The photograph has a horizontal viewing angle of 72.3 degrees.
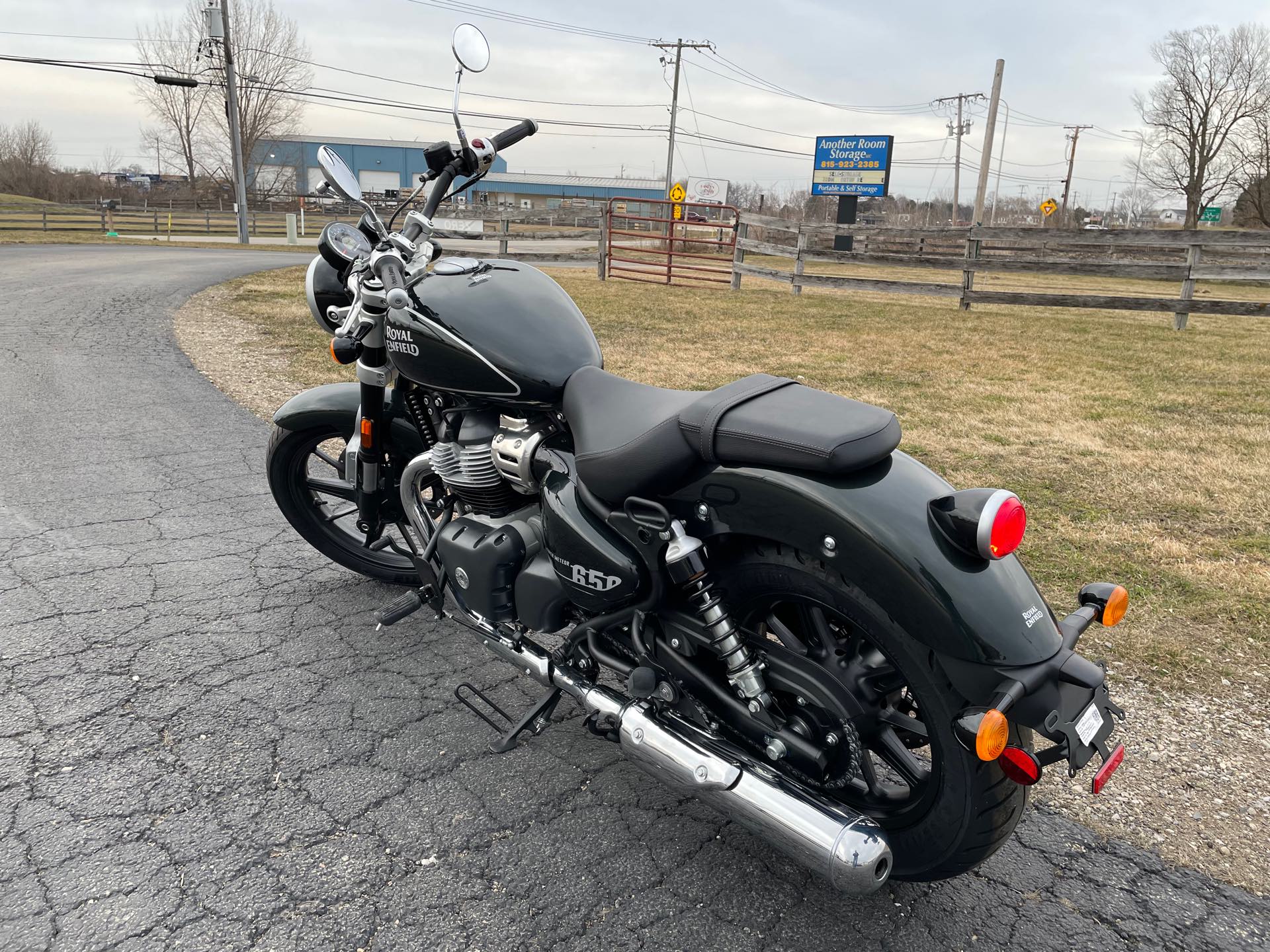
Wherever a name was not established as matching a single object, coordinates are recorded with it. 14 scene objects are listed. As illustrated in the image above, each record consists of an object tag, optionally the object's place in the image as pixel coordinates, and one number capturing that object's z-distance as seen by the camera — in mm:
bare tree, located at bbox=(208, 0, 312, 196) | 41375
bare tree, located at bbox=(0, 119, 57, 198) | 45031
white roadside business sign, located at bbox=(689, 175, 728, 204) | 38906
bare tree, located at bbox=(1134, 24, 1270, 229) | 40062
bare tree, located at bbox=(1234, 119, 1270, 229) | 34812
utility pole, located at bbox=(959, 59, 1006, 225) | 31125
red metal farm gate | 17047
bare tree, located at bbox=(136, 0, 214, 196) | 43719
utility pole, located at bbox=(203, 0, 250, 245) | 25391
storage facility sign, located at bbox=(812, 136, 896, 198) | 31359
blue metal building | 57656
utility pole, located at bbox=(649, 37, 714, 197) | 47281
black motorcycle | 1816
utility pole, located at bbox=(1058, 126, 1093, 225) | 61938
